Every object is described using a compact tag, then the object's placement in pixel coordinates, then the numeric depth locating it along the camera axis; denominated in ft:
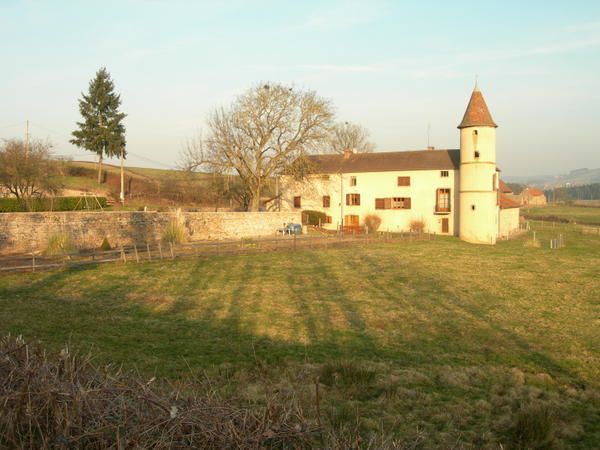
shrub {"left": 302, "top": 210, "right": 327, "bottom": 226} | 166.91
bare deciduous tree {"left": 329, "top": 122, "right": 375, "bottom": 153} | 251.80
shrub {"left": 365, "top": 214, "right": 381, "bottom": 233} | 161.99
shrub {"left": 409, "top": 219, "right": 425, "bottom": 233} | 156.35
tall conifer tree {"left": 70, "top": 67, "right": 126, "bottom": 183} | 172.24
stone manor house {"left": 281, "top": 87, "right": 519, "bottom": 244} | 140.26
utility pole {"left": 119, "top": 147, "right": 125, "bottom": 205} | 155.53
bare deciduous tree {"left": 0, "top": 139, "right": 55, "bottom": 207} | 116.98
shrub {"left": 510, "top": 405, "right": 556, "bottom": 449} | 22.15
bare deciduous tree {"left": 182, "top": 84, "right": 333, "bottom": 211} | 148.46
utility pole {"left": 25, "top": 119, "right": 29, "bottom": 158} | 119.18
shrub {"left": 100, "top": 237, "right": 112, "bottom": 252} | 99.96
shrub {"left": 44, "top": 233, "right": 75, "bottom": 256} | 89.71
